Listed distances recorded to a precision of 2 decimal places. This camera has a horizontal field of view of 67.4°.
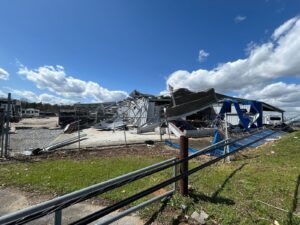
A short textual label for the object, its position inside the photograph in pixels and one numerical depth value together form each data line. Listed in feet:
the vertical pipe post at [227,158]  26.80
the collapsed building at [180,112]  69.30
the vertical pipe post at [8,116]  28.78
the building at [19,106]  193.67
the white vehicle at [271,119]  111.32
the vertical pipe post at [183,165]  14.53
